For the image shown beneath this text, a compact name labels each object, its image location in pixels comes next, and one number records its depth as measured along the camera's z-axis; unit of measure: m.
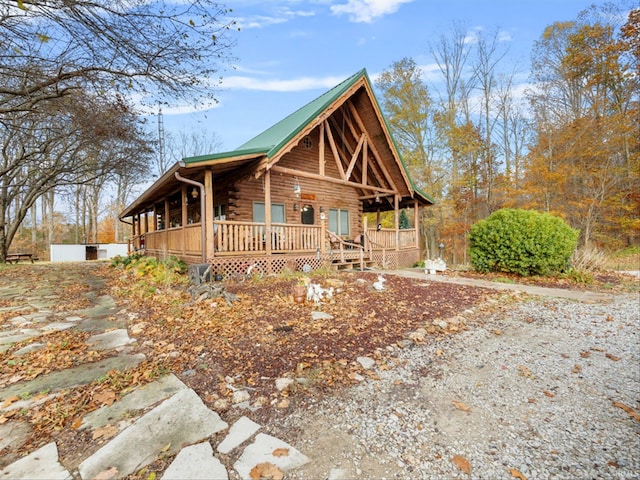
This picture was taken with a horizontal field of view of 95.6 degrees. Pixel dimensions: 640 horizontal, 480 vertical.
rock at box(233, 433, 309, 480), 1.82
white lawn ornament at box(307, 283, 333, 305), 5.54
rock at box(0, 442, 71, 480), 1.76
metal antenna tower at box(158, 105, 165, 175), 25.61
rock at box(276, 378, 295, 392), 2.75
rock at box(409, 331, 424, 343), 4.01
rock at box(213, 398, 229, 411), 2.42
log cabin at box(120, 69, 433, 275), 8.46
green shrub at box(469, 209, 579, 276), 8.25
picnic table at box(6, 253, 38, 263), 17.80
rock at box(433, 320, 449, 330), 4.52
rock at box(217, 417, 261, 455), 1.99
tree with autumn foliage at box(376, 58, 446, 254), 20.97
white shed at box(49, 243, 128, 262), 23.70
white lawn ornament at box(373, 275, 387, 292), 6.67
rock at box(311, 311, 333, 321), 4.68
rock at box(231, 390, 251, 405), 2.54
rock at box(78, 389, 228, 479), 1.84
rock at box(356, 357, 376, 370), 3.24
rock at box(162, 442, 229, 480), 1.74
